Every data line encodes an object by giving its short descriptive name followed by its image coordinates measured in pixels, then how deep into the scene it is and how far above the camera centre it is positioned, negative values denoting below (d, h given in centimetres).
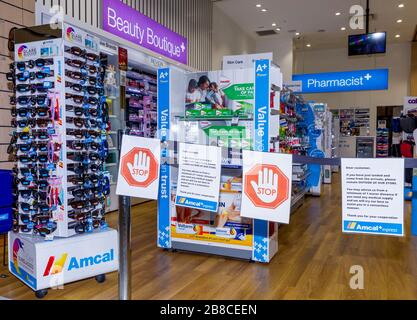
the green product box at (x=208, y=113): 389 +32
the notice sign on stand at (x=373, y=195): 166 -23
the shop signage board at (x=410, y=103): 855 +94
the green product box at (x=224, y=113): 380 +31
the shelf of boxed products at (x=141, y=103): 697 +78
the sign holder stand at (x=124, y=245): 196 -53
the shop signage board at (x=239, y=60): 592 +133
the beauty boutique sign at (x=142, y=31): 595 +203
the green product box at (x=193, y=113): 398 +32
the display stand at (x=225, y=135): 360 +9
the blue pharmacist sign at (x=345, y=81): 941 +165
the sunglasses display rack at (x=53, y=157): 285 -11
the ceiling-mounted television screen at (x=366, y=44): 916 +246
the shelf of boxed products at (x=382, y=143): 1551 +6
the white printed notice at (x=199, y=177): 196 -18
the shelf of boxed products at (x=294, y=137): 535 +12
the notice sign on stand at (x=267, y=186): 183 -21
